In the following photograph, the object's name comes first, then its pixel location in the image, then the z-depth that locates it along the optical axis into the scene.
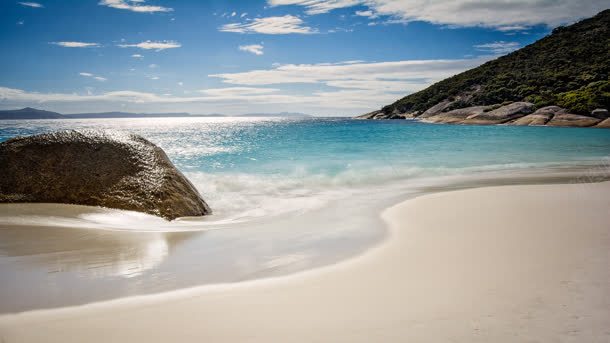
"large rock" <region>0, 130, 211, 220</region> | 6.68
